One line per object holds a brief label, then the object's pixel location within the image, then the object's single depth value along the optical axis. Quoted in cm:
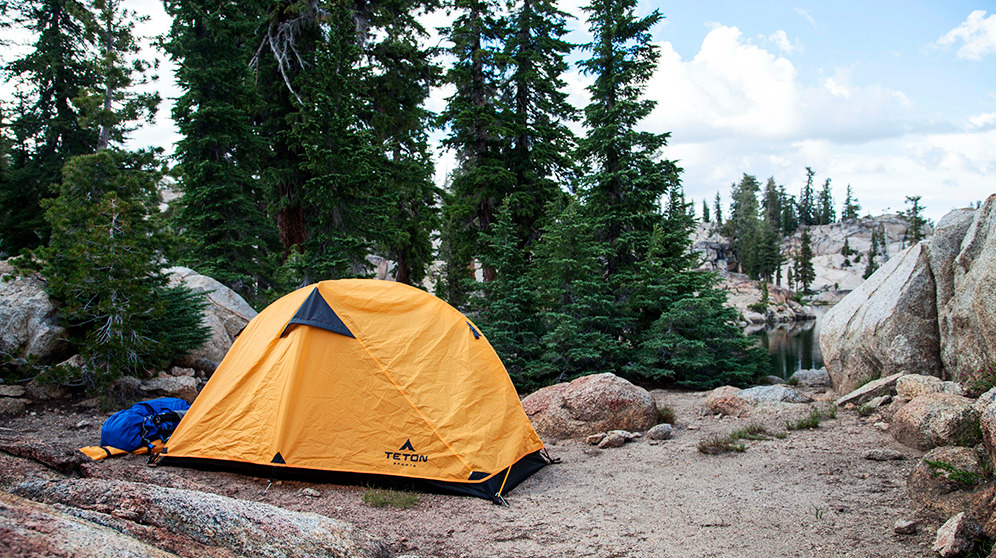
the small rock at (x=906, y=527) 418
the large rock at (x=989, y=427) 393
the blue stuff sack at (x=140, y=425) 616
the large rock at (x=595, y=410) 788
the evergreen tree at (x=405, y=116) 1677
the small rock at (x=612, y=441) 730
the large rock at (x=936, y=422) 544
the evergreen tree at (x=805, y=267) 7131
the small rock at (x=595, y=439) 744
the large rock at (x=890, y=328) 866
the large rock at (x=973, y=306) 697
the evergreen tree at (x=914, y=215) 6809
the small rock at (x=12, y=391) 775
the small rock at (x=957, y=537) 365
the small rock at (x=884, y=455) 588
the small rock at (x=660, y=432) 757
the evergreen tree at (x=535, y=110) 1753
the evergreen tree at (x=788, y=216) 9944
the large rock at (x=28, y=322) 804
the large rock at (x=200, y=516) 247
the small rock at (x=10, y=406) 748
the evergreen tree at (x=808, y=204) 10544
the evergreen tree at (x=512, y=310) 1242
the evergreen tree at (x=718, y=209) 11769
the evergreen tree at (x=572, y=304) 1173
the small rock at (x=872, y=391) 814
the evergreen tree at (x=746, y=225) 7538
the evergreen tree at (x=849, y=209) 10850
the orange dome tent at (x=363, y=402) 563
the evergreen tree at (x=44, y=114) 2039
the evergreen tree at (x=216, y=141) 1414
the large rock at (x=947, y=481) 430
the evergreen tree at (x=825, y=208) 10806
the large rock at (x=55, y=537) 162
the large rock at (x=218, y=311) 1030
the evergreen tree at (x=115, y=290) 811
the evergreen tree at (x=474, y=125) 1694
